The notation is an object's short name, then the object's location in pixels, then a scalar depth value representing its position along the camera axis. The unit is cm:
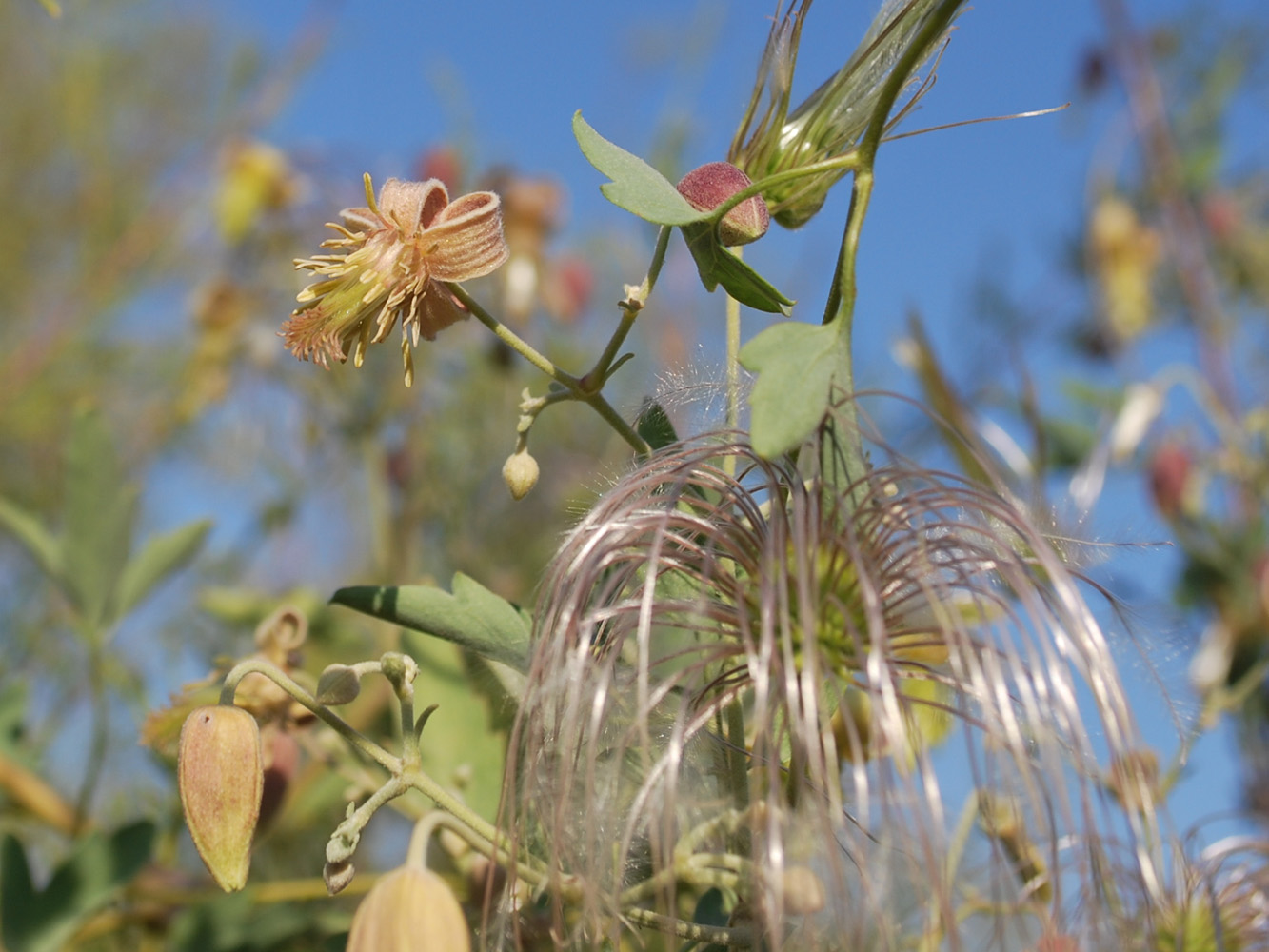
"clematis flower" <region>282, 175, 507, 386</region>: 15
